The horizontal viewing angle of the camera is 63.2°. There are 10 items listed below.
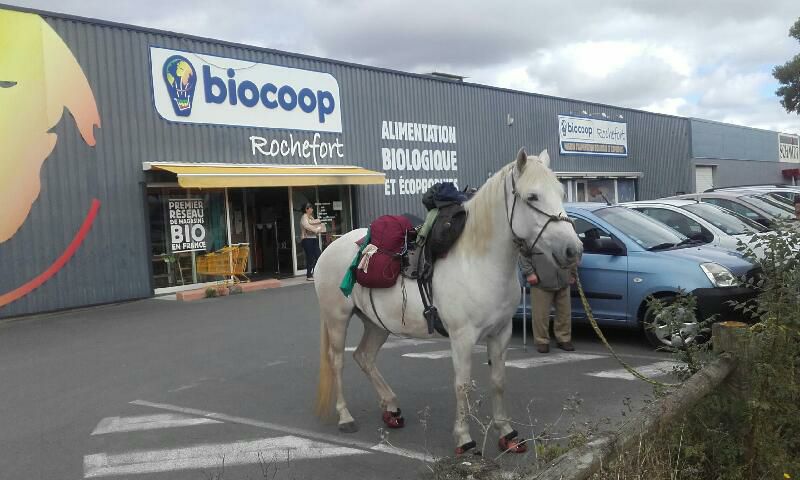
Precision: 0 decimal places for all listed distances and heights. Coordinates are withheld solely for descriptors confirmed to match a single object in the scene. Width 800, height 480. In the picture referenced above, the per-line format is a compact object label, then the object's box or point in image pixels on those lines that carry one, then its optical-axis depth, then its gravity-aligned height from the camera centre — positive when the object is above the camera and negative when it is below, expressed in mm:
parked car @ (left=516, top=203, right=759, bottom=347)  7055 -650
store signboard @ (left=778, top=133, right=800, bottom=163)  48719 +4516
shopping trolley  14883 -620
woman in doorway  15594 -71
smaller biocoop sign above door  28578 +3724
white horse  4027 -320
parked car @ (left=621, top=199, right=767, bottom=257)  9453 -159
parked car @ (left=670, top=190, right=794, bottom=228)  12883 +107
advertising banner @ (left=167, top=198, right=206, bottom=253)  15008 +303
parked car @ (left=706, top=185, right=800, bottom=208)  15262 +361
